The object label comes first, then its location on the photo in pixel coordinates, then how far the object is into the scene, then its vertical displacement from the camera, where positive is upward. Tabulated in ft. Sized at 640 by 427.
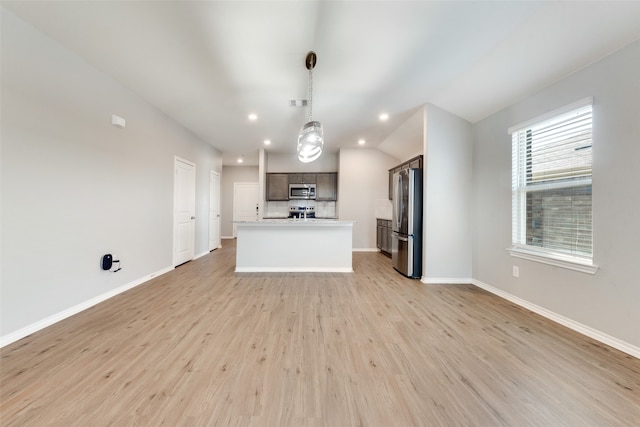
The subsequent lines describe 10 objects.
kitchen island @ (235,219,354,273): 13.82 -2.06
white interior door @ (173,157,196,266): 14.48 +0.12
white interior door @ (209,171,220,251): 19.84 +0.29
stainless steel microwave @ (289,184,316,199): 21.71 +2.25
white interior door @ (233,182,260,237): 26.50 +1.70
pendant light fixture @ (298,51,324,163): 9.16 +3.21
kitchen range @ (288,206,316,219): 22.24 +0.25
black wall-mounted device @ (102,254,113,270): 9.20 -2.05
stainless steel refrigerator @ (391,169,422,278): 12.51 -0.34
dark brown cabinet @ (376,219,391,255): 18.11 -1.68
